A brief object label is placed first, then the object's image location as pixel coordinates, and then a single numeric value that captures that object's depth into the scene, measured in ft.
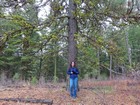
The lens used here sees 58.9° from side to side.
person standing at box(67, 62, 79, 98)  17.98
